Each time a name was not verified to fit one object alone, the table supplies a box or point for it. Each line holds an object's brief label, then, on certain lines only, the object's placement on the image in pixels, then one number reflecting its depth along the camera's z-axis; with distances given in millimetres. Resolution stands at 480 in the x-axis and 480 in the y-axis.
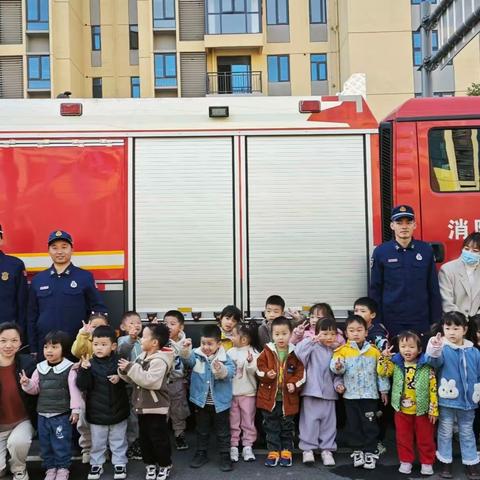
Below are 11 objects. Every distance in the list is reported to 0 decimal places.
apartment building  28469
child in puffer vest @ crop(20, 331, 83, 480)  4555
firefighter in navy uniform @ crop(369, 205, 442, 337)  5148
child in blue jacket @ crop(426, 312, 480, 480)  4500
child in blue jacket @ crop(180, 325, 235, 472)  4805
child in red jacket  4848
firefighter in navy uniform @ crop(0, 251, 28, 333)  5215
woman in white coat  5152
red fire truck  5508
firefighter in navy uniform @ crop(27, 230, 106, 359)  5133
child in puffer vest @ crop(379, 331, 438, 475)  4547
